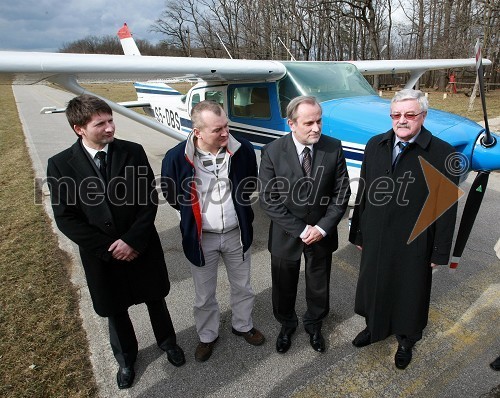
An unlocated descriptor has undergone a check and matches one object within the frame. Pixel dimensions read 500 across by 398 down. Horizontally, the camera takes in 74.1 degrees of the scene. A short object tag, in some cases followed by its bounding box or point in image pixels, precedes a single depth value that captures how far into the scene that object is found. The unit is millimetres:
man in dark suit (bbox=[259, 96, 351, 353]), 2055
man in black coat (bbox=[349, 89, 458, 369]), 1832
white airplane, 3068
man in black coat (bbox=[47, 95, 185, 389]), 1833
